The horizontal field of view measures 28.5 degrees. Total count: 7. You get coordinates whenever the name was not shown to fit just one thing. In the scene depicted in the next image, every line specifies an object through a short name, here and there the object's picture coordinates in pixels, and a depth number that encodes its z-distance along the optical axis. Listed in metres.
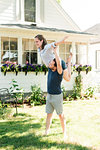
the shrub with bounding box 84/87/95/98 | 9.95
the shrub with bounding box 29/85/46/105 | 8.47
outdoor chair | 8.26
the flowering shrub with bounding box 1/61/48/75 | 8.31
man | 3.76
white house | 8.82
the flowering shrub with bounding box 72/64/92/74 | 9.83
